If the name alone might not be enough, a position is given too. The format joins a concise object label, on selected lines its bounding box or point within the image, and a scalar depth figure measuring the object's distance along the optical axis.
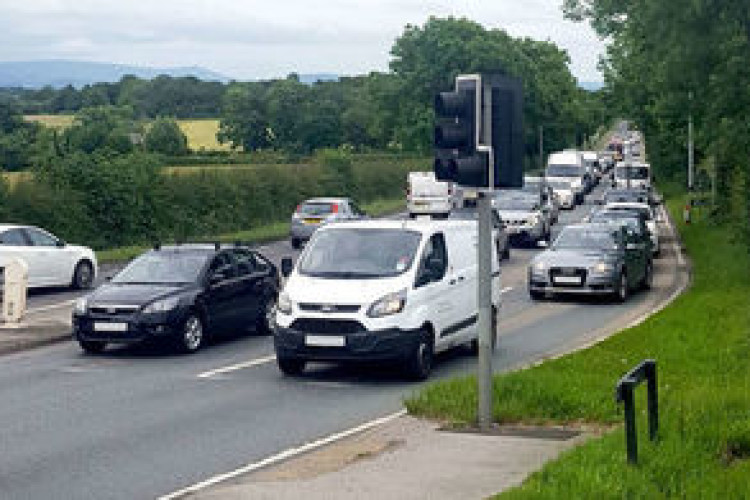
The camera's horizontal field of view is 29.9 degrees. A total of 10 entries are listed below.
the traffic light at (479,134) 12.20
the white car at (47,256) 28.51
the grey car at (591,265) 27.78
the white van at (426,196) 62.50
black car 18.98
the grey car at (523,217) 44.59
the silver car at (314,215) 45.72
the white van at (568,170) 77.12
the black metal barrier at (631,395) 9.79
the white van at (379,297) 16.39
